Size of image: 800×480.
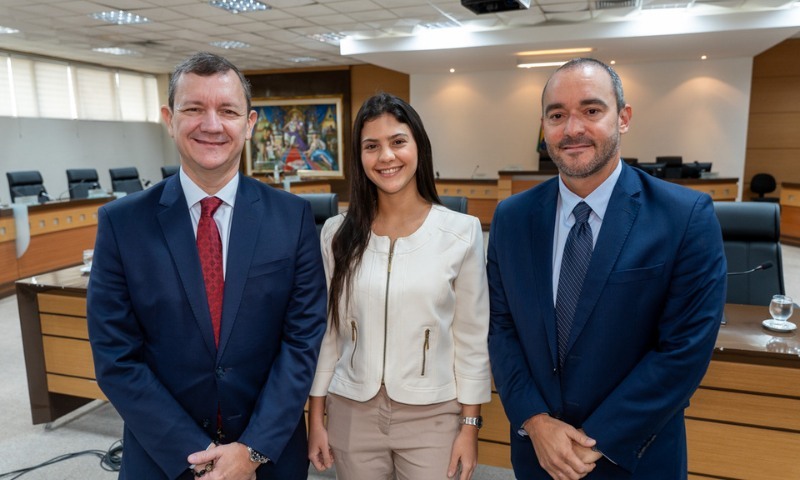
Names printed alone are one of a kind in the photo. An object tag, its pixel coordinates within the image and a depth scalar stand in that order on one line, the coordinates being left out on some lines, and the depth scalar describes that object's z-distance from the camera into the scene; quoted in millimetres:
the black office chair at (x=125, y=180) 8852
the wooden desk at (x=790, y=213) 8319
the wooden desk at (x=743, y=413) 1974
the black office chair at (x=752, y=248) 2938
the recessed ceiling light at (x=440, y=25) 8164
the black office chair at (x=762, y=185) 10008
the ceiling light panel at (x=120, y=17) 7250
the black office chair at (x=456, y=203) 3172
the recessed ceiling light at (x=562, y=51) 8906
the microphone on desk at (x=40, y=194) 6988
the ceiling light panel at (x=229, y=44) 9457
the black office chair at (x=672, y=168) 8430
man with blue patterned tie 1274
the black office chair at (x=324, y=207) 3613
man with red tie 1333
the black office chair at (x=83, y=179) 7923
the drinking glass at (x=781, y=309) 2199
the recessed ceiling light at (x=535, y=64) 10315
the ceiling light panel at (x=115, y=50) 9880
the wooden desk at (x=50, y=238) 6141
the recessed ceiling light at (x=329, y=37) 8992
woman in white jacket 1508
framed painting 13148
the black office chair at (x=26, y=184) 7482
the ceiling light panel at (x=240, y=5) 6789
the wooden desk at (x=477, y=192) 9820
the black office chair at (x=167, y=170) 9215
